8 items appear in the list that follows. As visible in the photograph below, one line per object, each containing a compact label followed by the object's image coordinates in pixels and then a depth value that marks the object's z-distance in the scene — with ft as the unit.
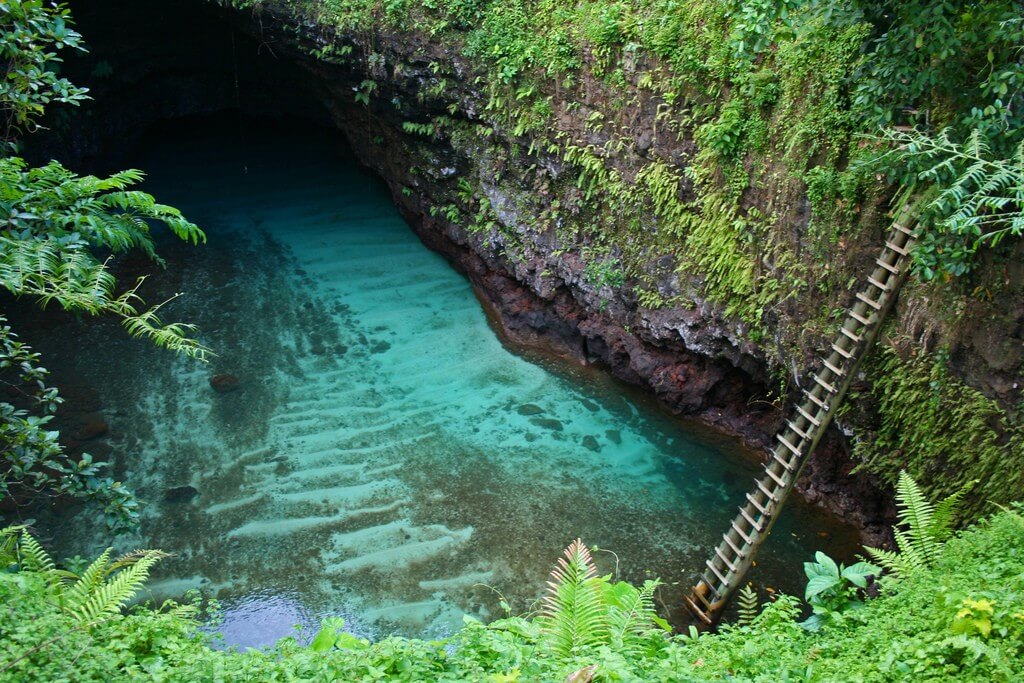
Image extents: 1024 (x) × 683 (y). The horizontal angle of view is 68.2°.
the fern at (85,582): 14.93
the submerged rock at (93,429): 26.43
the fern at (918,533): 16.90
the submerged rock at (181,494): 24.44
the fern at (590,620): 14.73
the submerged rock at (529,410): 28.84
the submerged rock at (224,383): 28.96
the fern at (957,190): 16.29
